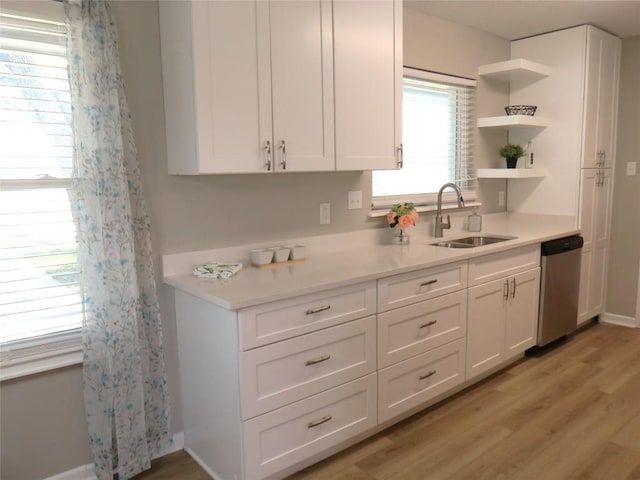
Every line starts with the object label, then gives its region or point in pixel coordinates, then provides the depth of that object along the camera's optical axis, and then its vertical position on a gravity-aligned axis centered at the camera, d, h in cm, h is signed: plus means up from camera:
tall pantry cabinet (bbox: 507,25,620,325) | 372 +32
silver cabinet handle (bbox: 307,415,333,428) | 216 -104
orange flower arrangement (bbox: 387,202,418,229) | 304 -21
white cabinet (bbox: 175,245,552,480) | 198 -82
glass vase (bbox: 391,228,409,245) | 313 -35
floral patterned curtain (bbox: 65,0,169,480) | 197 -28
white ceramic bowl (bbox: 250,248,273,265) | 249 -36
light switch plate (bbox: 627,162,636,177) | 404 +7
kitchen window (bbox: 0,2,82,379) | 189 -3
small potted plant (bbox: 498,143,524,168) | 385 +20
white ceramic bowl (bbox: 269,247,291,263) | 255 -36
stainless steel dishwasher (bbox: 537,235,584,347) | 347 -78
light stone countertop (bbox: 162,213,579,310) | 202 -41
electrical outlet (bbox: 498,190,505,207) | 414 -16
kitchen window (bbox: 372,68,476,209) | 334 +28
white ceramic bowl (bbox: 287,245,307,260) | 262 -36
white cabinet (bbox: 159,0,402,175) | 203 +44
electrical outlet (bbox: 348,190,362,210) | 301 -11
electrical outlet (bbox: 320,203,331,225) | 287 -18
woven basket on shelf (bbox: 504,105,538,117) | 375 +52
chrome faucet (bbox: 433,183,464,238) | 335 -29
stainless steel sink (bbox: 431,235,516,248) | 334 -42
